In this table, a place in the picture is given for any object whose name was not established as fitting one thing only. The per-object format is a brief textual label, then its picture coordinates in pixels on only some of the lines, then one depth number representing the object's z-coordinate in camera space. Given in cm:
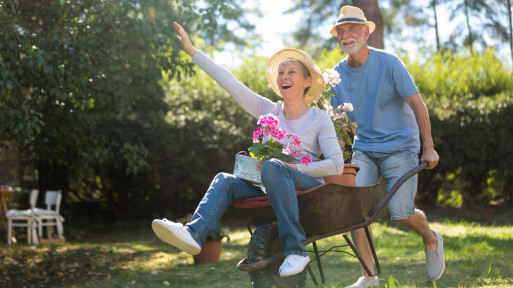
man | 384
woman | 285
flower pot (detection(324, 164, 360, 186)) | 324
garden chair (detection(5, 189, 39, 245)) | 908
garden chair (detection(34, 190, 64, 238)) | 932
